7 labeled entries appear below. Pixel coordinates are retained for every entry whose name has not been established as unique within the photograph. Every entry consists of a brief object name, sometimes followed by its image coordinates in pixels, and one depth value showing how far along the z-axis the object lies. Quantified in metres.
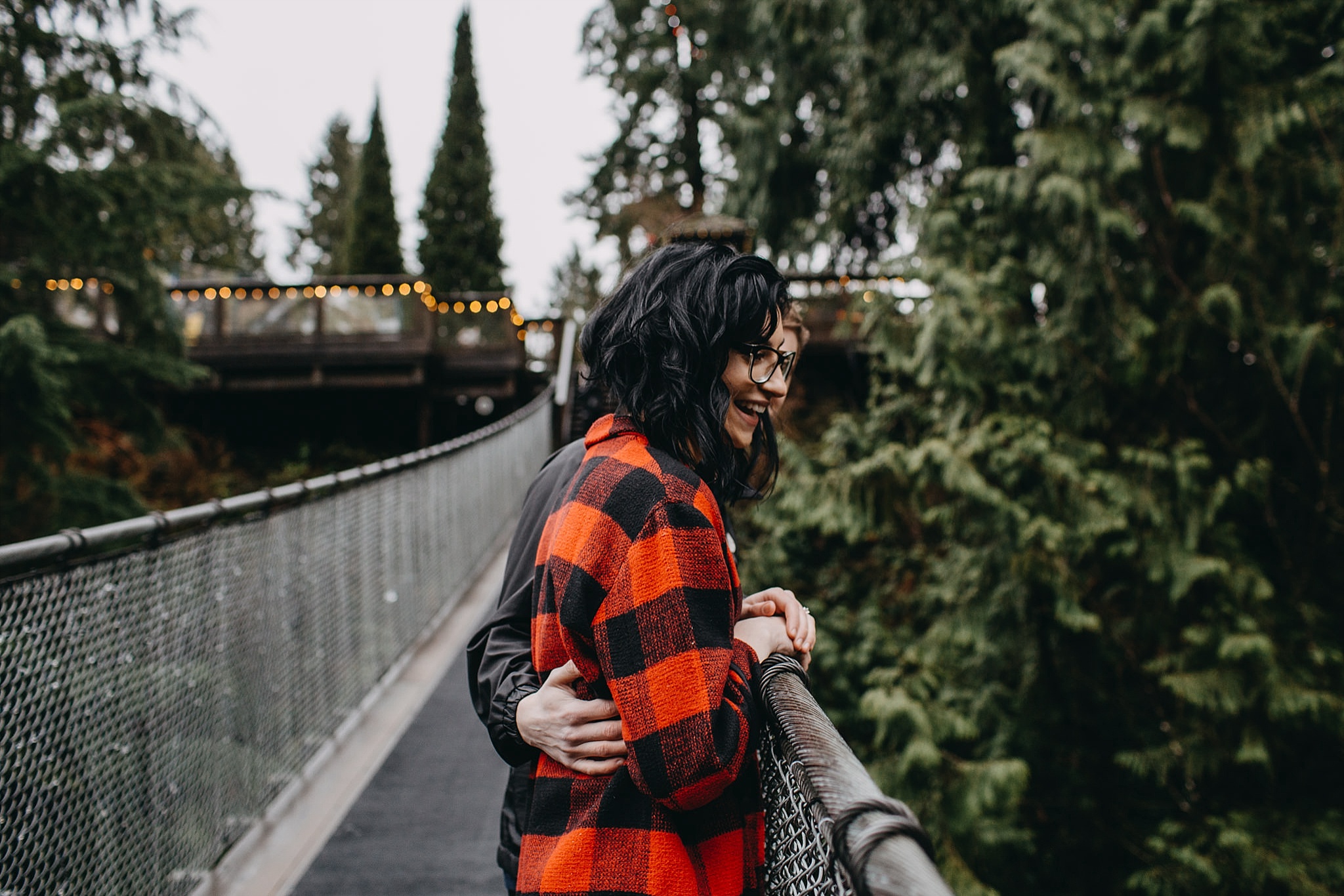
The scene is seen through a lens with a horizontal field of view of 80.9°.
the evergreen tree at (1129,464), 4.55
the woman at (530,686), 1.08
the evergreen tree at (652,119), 19.08
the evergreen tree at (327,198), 48.84
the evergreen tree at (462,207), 29.28
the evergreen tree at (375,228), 28.31
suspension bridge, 1.22
